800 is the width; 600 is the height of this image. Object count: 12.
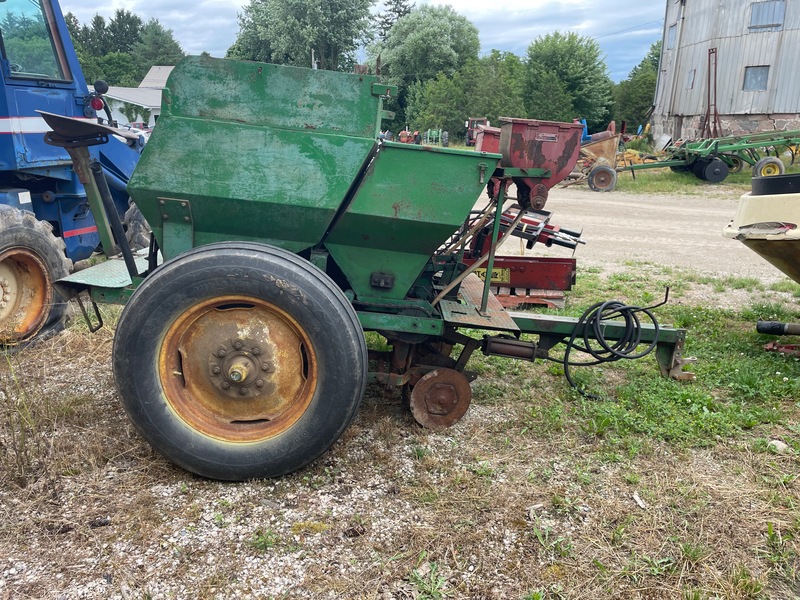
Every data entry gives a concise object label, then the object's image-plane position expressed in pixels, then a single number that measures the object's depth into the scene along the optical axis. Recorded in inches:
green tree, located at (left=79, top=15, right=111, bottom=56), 2603.3
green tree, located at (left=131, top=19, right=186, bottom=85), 2507.4
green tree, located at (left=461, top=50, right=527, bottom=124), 1133.7
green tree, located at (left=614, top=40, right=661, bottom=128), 1423.5
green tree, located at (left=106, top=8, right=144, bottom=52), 2721.5
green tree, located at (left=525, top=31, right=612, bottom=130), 1366.9
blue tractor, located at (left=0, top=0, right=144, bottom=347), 203.2
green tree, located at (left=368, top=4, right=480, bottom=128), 1539.1
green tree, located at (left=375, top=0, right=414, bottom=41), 2112.5
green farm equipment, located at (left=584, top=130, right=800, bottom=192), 651.5
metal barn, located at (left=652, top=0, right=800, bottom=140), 858.8
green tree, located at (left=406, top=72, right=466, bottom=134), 1195.9
